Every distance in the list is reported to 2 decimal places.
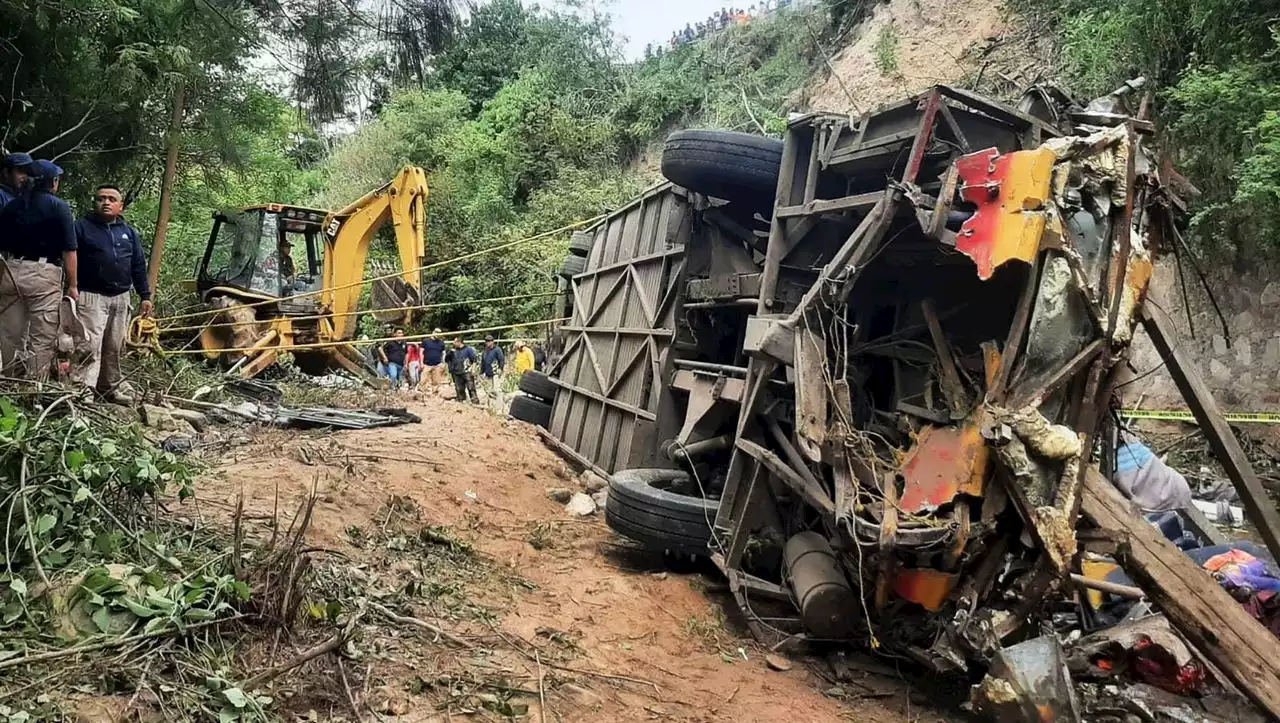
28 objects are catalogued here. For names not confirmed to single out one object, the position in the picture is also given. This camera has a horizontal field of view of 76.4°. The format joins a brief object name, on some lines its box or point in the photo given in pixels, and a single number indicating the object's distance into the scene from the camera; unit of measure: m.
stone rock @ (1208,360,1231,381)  9.03
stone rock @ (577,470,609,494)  7.86
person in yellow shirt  15.60
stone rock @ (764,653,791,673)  4.38
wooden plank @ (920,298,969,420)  4.13
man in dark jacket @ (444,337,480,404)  13.62
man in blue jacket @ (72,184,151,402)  5.63
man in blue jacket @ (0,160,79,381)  4.87
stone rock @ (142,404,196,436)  6.31
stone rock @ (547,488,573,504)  7.44
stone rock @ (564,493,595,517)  7.16
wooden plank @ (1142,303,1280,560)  3.95
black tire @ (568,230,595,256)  10.56
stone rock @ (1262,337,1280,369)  8.59
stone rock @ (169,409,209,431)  6.67
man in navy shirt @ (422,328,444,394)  15.66
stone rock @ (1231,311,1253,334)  8.90
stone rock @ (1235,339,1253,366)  8.84
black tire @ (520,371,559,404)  10.38
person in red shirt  15.80
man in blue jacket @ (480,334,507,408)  15.71
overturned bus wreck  3.63
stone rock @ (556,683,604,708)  3.50
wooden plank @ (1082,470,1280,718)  3.29
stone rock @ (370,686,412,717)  2.94
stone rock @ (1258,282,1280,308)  8.65
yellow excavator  11.29
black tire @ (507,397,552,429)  10.41
